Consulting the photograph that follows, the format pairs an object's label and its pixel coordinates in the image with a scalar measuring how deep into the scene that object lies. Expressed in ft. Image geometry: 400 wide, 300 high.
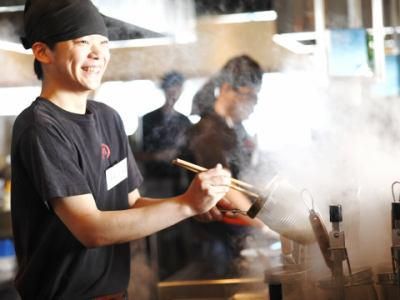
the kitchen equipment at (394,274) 4.85
